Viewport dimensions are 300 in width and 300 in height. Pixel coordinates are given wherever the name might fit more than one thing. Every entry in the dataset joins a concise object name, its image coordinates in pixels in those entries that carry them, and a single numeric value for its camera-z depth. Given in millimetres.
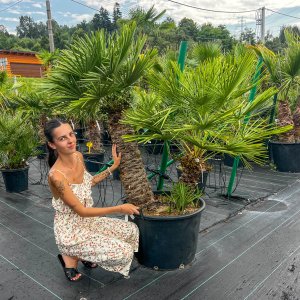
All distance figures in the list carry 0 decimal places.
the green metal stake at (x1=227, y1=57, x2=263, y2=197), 3721
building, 31375
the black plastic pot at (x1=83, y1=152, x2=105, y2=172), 5898
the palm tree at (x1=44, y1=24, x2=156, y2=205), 2232
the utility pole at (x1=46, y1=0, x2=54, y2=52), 12622
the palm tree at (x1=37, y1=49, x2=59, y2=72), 8981
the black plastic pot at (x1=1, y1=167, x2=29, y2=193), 4754
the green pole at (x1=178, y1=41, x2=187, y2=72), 2793
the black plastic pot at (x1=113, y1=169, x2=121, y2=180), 5342
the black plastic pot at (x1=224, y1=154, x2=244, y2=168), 6075
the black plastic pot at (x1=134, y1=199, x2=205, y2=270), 2459
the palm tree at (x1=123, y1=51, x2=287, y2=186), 2127
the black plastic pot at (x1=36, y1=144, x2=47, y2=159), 7027
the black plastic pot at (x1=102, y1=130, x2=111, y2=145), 8555
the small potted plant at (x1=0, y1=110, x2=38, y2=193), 4609
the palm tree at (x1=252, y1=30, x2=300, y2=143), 5078
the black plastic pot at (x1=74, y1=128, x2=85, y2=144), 8836
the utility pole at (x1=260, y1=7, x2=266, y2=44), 20141
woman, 2260
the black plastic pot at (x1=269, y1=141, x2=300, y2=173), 5539
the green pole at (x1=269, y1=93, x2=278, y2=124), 5496
